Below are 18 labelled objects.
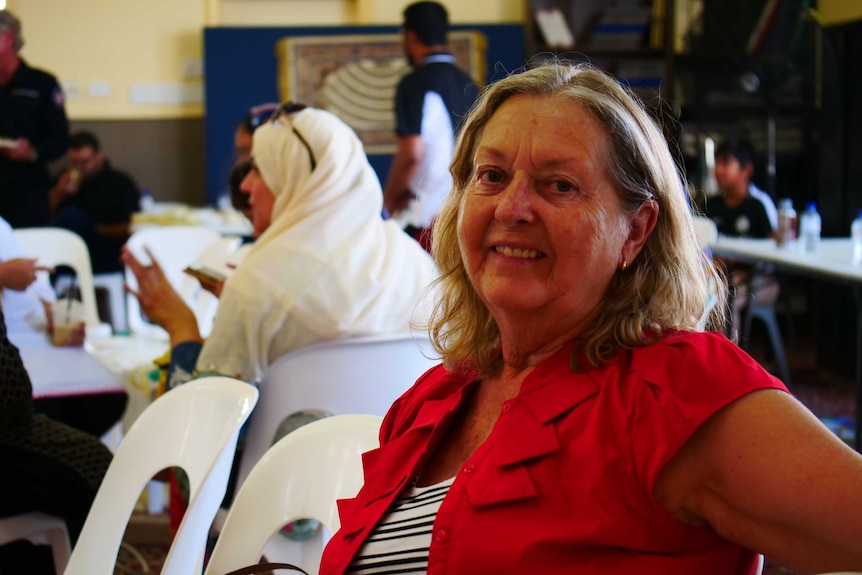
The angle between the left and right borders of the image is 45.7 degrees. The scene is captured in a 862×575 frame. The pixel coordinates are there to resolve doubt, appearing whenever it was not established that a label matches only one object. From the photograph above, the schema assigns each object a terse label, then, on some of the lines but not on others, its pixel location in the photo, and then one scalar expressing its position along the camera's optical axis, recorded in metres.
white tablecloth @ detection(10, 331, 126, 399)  2.55
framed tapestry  7.40
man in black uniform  5.38
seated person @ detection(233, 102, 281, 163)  3.76
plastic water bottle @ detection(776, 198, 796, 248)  5.07
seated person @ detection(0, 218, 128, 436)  2.63
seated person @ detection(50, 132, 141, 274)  6.51
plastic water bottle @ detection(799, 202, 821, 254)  4.87
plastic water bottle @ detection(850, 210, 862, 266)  4.53
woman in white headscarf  2.37
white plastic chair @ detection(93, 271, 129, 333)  5.88
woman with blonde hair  1.03
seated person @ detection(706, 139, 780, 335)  5.93
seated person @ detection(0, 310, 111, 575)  2.15
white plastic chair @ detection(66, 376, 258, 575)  1.75
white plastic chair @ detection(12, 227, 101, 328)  4.04
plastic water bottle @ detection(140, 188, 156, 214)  6.95
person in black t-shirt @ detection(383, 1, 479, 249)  4.12
